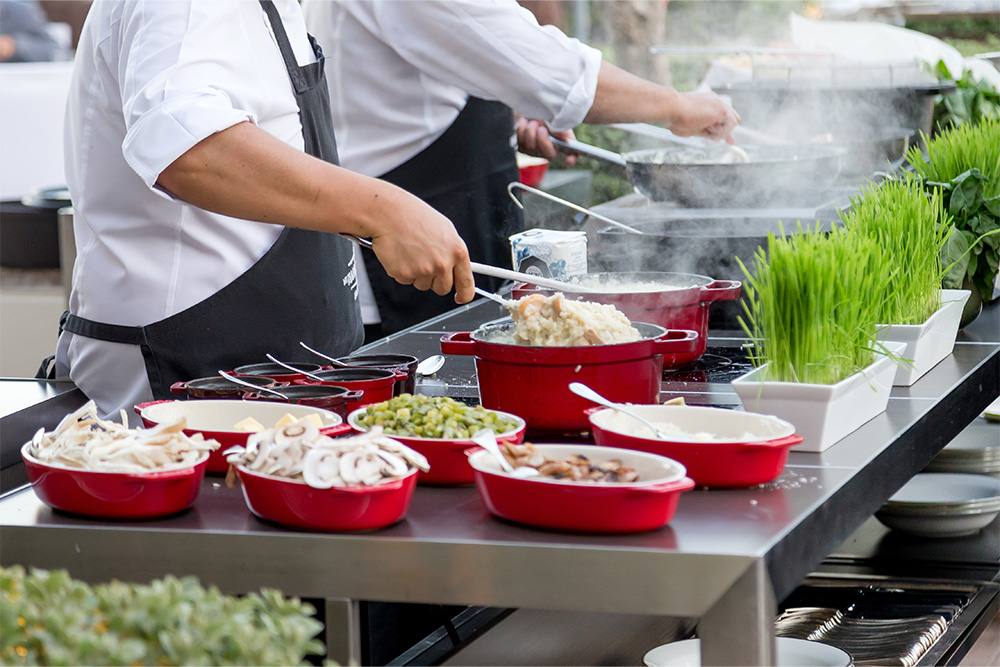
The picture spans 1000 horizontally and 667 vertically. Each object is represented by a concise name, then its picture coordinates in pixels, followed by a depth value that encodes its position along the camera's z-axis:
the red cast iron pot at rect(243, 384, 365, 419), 3.46
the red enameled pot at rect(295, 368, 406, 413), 3.56
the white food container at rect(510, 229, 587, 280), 4.08
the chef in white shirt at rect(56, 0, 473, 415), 3.60
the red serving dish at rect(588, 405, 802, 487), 3.30
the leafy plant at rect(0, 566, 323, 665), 2.82
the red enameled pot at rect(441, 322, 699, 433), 3.51
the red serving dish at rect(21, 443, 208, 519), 3.23
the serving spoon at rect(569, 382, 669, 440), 3.36
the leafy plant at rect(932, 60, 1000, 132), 6.43
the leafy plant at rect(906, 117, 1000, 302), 4.20
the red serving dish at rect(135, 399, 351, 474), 3.38
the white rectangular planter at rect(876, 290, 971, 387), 3.80
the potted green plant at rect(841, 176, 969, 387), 3.80
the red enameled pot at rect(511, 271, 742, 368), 3.81
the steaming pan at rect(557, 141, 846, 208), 4.41
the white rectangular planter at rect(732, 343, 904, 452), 3.46
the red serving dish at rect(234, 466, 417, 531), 3.18
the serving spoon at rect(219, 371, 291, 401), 3.48
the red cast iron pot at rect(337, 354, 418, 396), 3.66
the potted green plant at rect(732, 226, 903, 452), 3.47
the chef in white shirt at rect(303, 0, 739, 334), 4.40
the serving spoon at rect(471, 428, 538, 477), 3.21
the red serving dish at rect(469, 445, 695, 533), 3.15
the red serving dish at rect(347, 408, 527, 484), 3.32
